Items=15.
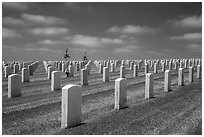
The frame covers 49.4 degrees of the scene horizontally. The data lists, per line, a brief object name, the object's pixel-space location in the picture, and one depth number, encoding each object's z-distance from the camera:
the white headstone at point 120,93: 7.59
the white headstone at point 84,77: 13.37
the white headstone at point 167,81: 11.08
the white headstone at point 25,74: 14.65
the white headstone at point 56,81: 11.29
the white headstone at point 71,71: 18.28
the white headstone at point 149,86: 9.34
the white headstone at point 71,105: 5.65
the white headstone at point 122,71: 17.50
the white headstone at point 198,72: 17.17
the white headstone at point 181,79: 13.02
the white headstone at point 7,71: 17.40
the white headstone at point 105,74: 15.11
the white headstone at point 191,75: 14.84
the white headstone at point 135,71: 18.64
